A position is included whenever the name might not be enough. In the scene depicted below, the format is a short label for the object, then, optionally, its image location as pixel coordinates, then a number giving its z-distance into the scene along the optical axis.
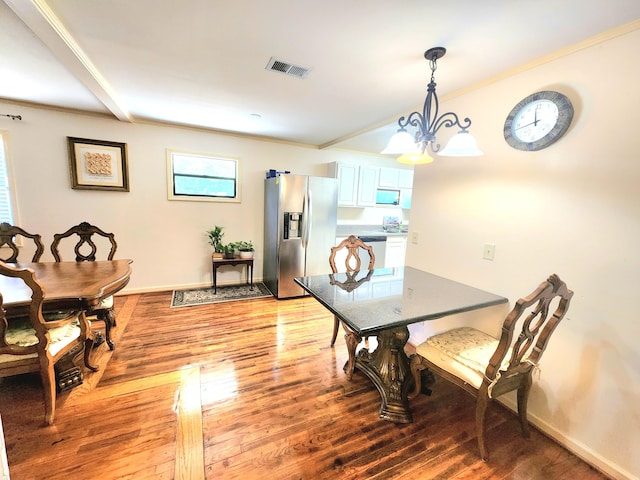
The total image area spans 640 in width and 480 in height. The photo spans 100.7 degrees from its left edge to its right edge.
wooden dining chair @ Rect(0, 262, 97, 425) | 1.47
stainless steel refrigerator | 3.71
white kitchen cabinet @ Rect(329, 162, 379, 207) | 4.57
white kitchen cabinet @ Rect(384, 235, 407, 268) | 4.90
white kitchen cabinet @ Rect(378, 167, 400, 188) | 4.94
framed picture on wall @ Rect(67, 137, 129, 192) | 3.26
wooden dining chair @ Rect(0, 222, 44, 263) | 2.41
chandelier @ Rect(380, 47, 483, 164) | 1.58
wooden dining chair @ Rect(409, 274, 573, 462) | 1.35
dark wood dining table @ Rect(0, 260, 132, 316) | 1.62
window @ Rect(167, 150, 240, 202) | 3.79
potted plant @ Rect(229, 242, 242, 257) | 3.99
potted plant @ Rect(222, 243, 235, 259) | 3.93
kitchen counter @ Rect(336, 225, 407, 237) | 4.89
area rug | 3.56
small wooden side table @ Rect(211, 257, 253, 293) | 3.86
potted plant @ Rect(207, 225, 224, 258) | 3.92
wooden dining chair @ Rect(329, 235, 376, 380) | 2.16
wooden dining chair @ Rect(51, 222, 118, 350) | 2.35
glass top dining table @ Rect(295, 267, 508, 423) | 1.55
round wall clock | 1.62
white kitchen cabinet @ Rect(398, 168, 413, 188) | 5.12
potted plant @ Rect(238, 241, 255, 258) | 4.04
